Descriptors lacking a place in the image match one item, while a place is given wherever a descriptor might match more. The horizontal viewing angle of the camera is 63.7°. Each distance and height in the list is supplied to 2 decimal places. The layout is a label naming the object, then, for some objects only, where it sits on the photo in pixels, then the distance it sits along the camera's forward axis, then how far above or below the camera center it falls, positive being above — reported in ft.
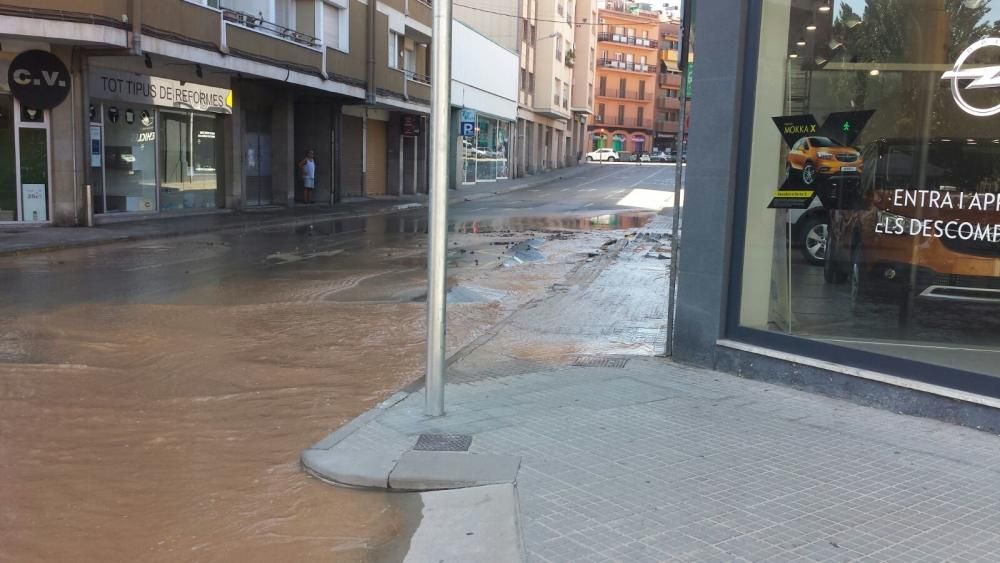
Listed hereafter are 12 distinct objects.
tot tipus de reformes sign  61.36 +7.33
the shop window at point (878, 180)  18.69 +0.56
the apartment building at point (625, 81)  314.14 +44.93
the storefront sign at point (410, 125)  117.60 +9.05
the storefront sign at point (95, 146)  60.18 +2.35
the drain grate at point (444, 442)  16.17 -5.16
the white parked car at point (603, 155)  278.67 +13.64
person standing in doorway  89.92 +1.16
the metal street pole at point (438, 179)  16.93 +0.20
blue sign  122.01 +10.00
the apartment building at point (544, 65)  173.27 +32.17
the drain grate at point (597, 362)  23.36 -4.93
